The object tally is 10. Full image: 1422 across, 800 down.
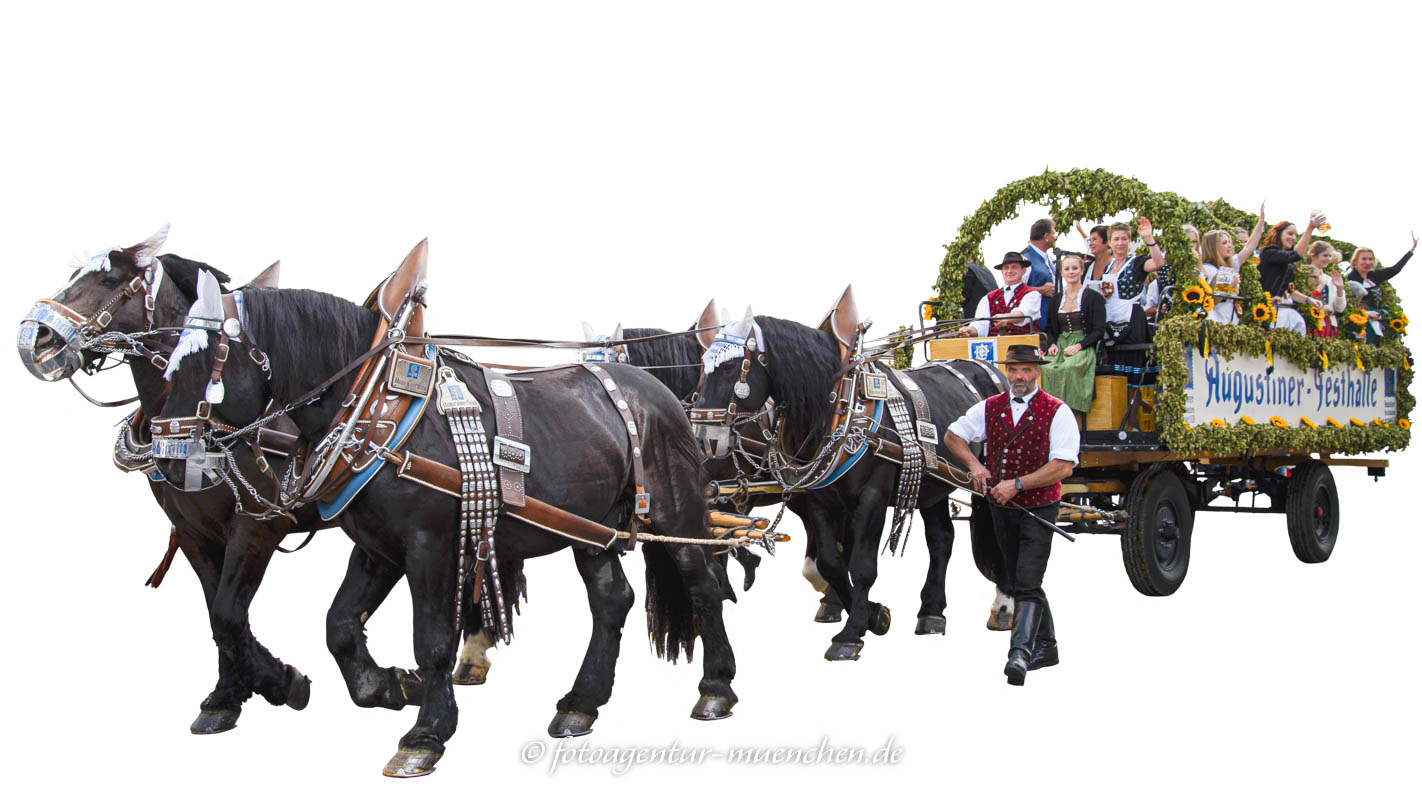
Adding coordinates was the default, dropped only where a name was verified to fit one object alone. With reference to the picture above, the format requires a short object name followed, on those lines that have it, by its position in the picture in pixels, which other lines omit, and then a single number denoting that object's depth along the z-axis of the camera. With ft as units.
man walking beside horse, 26.04
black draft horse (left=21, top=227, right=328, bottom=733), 19.94
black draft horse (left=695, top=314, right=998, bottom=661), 28.76
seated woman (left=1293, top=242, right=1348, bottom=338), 39.60
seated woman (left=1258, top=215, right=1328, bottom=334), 39.04
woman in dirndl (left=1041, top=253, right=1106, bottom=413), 34.04
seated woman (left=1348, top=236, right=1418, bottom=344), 43.01
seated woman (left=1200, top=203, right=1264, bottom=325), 35.83
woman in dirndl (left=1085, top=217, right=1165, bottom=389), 35.09
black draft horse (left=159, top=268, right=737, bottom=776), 20.21
